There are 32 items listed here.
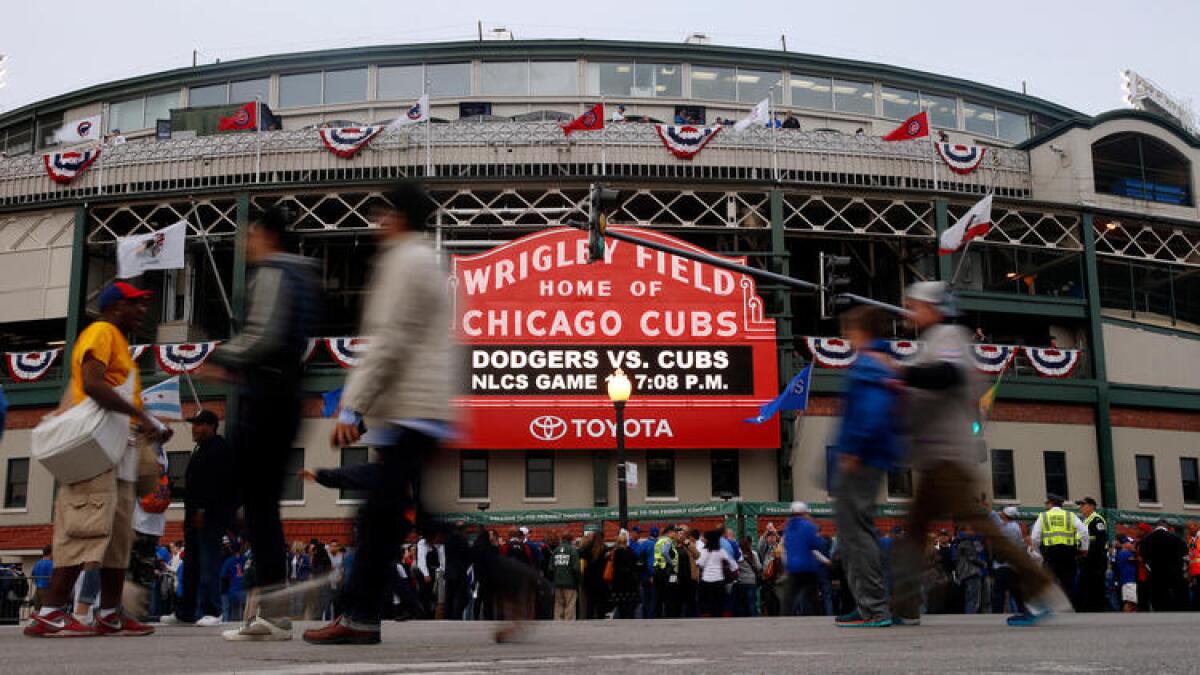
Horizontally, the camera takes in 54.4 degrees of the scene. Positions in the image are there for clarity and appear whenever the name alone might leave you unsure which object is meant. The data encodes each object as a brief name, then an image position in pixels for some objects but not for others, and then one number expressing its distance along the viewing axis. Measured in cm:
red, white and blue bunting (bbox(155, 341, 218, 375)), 3153
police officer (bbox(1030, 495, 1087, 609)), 1652
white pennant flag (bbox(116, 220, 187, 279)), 3058
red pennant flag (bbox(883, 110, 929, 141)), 3381
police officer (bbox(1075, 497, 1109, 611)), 1916
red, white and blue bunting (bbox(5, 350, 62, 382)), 3297
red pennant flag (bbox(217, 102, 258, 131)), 3691
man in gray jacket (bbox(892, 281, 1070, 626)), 780
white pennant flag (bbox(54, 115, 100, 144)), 3816
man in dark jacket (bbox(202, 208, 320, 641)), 596
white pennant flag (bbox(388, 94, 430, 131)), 3297
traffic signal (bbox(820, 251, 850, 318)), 1805
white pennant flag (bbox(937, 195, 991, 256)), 3066
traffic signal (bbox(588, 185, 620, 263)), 1800
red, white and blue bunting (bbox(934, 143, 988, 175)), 3466
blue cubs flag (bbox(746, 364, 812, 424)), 2862
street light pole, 2105
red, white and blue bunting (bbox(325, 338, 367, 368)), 3125
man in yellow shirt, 725
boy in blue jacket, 818
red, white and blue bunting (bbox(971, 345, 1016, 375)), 3256
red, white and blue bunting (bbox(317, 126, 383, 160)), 3316
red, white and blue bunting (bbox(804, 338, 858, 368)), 3228
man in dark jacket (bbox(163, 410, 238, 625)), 850
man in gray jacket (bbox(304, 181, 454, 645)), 548
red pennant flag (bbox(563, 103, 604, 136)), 3272
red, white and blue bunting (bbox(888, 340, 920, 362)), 3186
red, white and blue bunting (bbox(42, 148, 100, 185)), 3441
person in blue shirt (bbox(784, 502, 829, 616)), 1506
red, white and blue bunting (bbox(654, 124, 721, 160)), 3309
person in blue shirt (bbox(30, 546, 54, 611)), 1962
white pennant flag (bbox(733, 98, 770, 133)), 3347
